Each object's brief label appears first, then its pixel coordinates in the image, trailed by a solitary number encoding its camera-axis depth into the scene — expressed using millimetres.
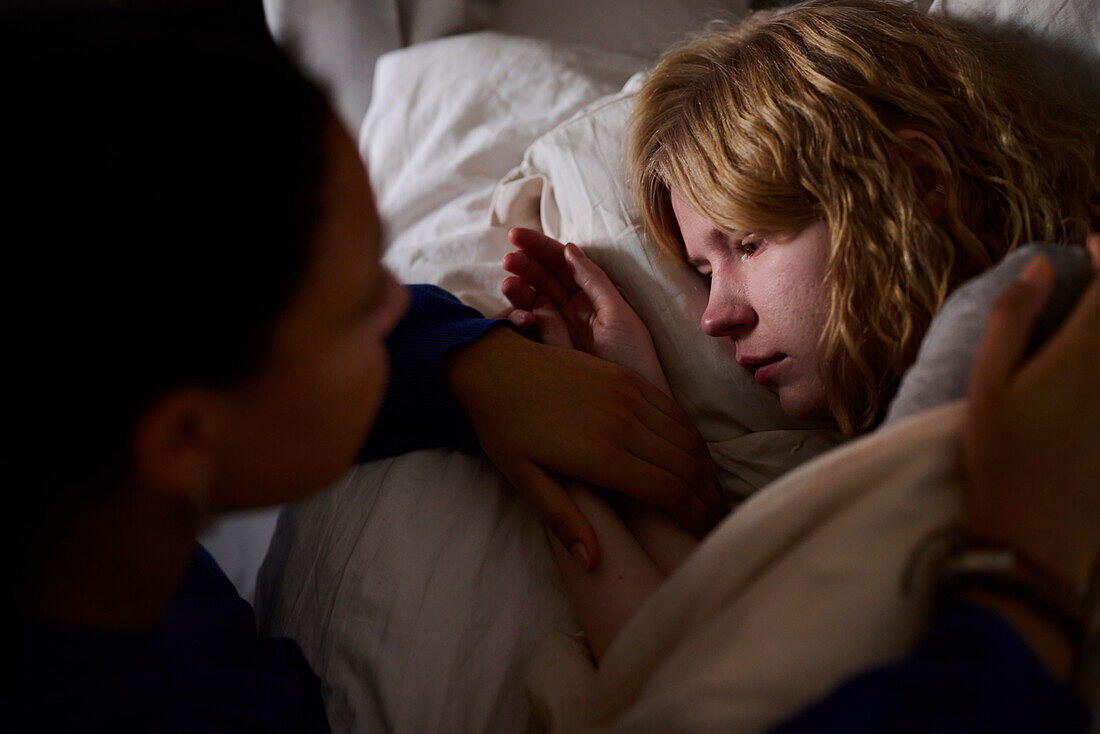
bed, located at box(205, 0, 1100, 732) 457
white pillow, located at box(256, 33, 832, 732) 663
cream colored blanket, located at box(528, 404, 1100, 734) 436
